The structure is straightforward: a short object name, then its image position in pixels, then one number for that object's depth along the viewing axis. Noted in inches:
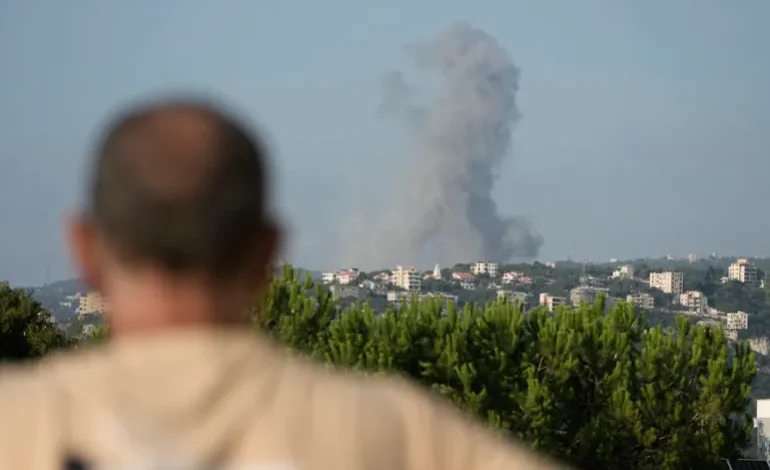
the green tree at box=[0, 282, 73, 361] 2070.6
